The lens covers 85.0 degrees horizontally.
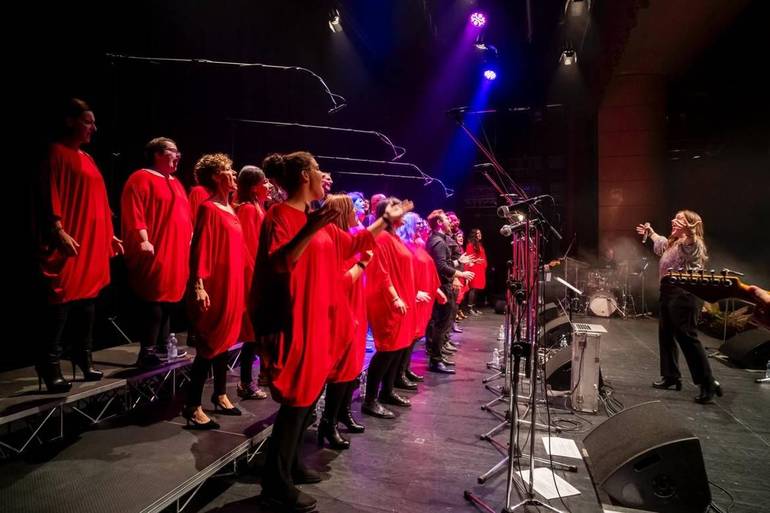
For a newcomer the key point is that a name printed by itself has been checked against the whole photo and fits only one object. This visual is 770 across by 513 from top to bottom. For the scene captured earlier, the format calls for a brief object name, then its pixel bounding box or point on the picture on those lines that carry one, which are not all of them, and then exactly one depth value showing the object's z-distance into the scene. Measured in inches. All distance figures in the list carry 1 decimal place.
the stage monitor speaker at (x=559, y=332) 260.1
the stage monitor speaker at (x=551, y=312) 321.7
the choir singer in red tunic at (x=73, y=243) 109.5
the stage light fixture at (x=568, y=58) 433.4
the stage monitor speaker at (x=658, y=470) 100.7
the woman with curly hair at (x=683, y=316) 188.7
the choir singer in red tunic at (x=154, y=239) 130.9
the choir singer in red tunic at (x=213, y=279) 113.0
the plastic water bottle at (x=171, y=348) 147.5
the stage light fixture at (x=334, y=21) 321.1
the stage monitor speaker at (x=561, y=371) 190.4
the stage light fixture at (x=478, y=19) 368.5
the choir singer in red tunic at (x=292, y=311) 87.5
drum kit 444.1
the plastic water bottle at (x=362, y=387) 187.9
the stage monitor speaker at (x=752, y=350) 243.1
